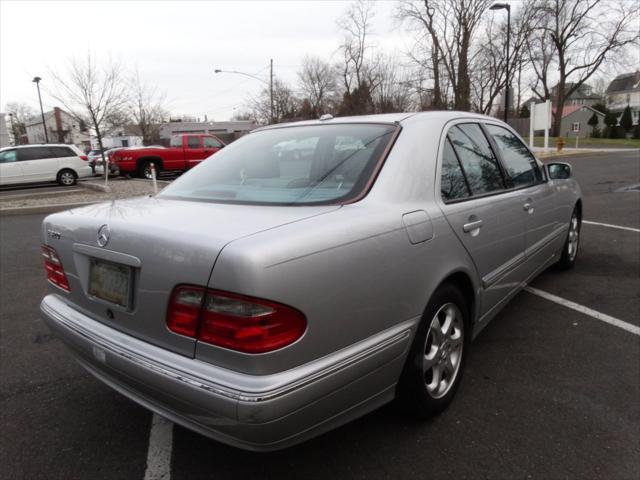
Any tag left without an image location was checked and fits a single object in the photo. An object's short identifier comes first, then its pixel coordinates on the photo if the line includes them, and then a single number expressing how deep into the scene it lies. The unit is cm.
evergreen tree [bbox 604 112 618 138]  5278
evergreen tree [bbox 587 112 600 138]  6656
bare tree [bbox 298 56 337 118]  5384
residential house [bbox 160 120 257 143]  5175
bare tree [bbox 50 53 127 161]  1767
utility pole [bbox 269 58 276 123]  3534
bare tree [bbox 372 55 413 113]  4303
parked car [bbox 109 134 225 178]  1847
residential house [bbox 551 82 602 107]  9556
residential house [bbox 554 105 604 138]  7750
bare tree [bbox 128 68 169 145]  4247
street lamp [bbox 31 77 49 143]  3744
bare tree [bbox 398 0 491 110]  3366
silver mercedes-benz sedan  164
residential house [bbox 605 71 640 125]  9206
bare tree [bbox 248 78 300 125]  4984
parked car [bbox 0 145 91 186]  1688
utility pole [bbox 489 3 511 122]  2520
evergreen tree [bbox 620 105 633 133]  5551
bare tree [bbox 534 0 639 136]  4059
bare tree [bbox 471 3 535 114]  3647
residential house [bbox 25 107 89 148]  7338
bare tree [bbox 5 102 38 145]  6782
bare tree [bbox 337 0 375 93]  4566
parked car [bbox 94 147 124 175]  2167
